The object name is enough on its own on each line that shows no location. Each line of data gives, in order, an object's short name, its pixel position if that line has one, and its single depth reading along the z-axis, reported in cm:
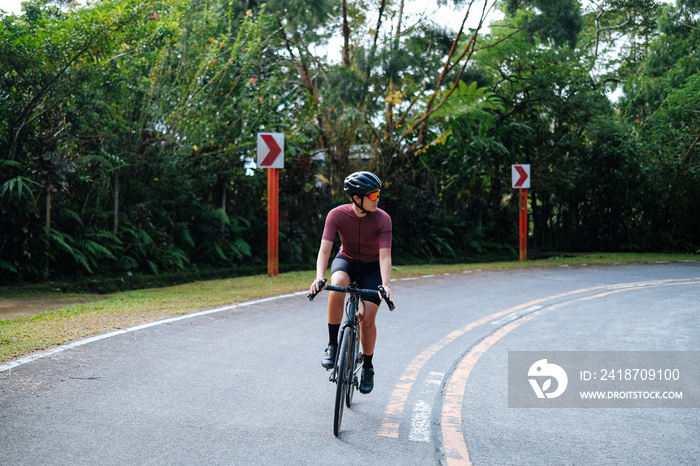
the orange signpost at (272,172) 1583
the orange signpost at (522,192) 2195
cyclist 597
